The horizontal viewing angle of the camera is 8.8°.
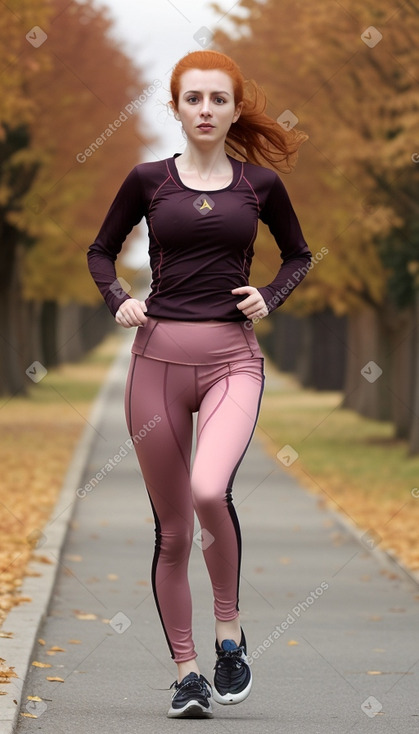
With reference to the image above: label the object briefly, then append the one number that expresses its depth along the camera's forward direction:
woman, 8.79
